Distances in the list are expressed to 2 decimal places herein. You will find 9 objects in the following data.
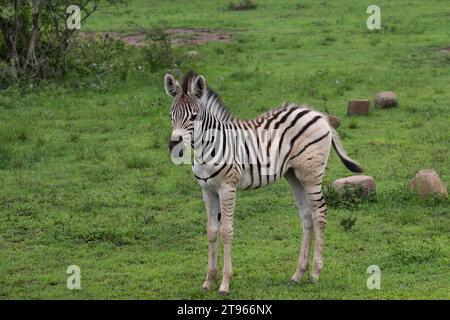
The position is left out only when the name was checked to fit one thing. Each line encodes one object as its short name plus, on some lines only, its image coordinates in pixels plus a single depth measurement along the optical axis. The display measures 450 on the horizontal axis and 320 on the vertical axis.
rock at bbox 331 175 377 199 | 11.05
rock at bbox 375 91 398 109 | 16.23
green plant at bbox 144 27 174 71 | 19.12
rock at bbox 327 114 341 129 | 14.86
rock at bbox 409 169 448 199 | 11.03
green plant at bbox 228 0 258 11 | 28.69
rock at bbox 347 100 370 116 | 15.73
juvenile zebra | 8.01
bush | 18.20
